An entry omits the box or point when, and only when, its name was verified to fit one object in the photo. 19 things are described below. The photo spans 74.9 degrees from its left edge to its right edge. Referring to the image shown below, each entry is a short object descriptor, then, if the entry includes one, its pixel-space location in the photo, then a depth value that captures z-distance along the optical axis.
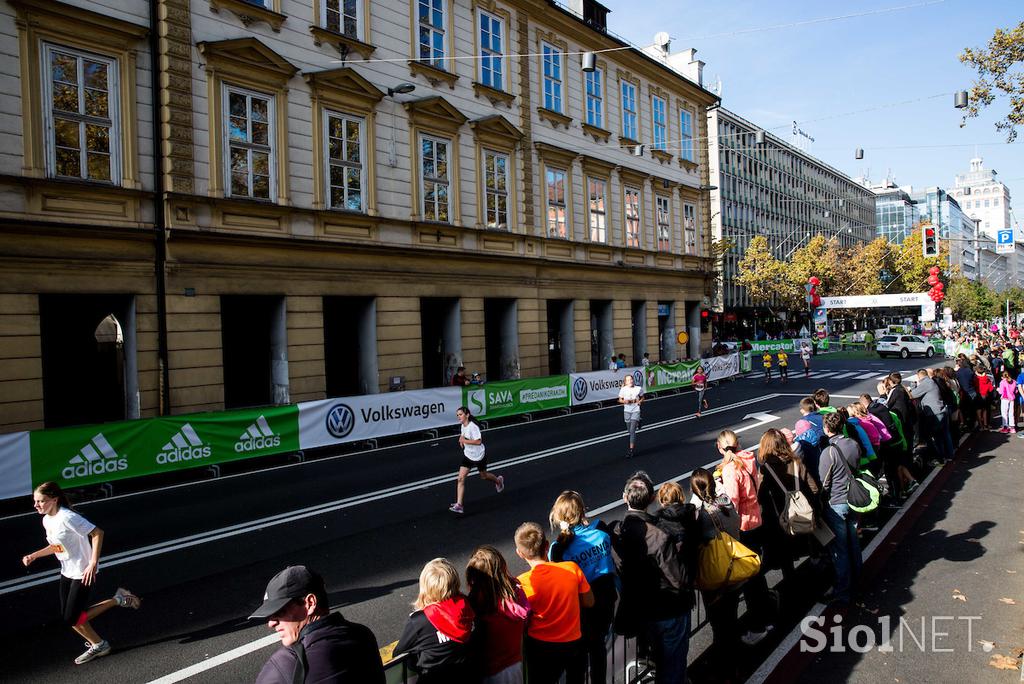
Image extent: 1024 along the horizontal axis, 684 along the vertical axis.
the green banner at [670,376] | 26.41
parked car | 42.62
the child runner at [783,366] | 28.44
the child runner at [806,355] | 31.96
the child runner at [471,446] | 10.77
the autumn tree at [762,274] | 58.81
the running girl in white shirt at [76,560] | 5.81
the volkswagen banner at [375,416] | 15.41
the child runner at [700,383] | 20.18
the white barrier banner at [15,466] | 10.94
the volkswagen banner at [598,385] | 22.56
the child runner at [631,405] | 14.37
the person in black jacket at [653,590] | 4.52
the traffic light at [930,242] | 22.91
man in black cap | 2.92
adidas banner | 11.49
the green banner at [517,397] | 19.16
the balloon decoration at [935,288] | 33.44
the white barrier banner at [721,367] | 30.21
